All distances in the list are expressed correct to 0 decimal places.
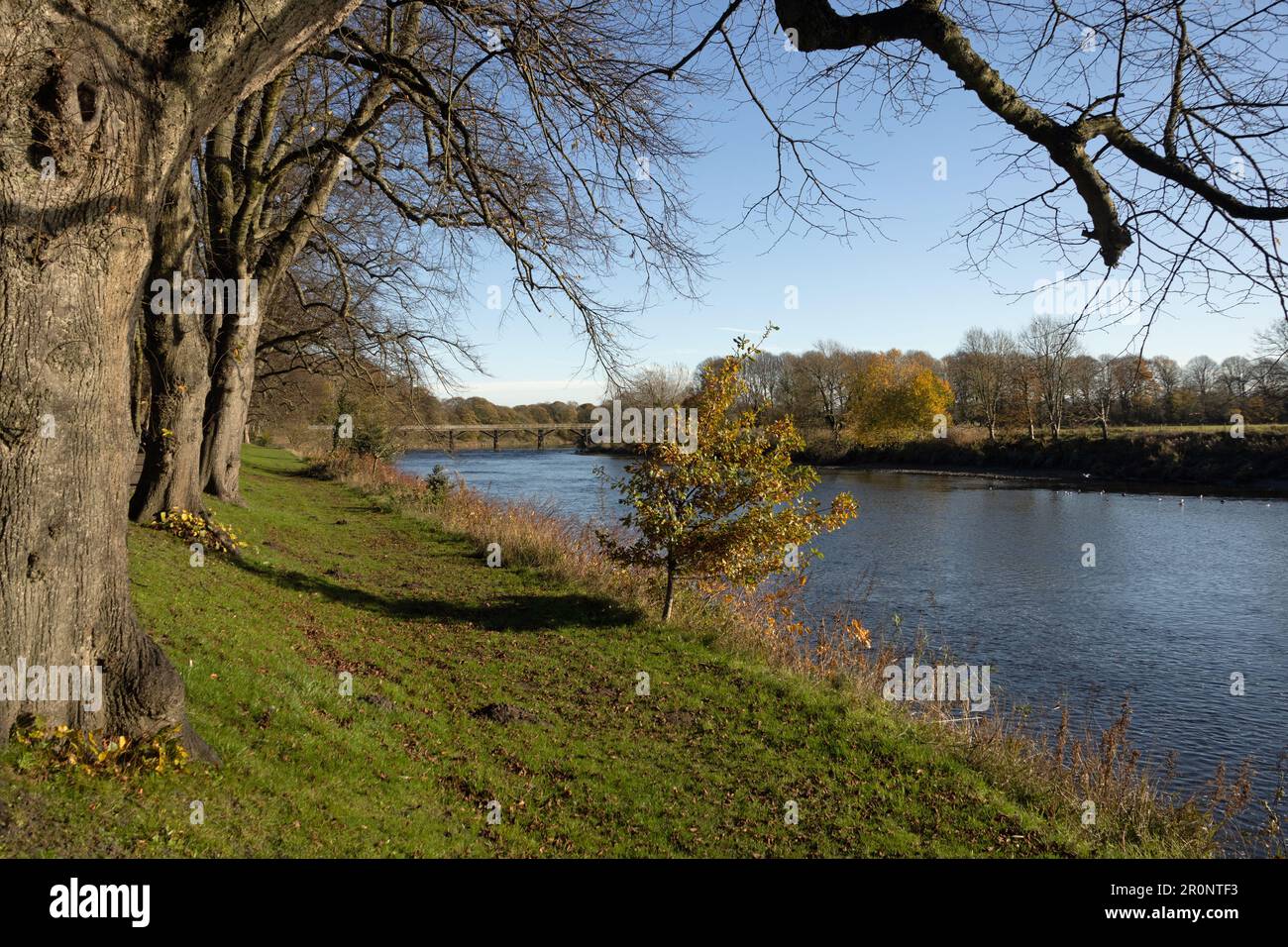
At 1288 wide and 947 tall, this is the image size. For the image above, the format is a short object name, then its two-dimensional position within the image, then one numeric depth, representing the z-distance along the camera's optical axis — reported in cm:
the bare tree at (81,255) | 357
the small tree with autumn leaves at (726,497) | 1044
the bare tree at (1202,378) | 4619
